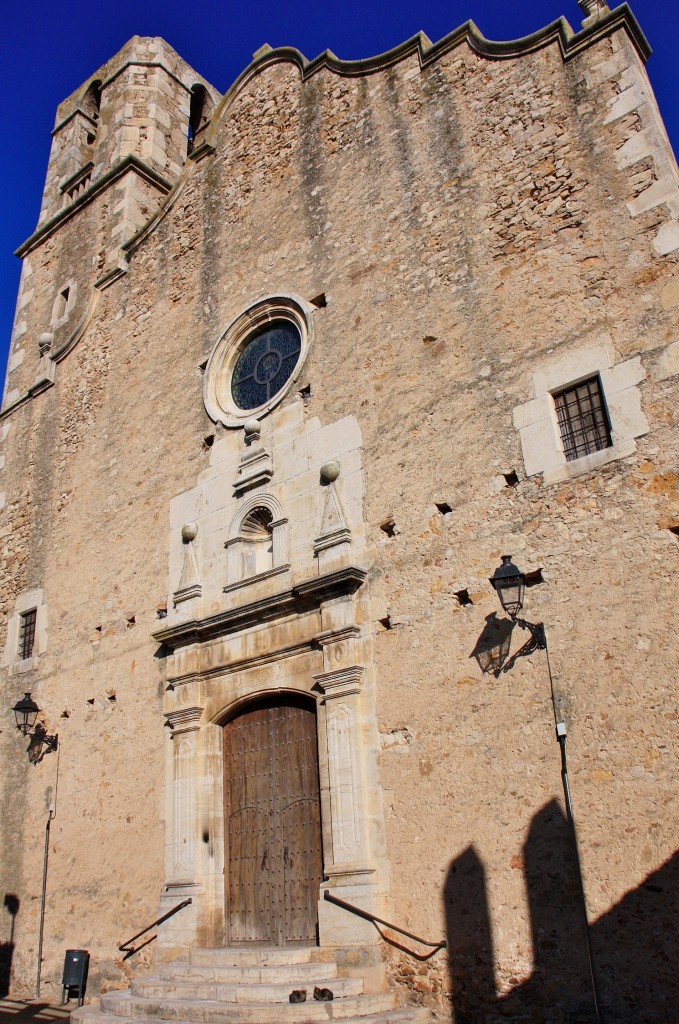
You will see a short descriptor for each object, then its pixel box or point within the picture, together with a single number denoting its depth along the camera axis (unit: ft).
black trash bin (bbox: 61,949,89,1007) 29.14
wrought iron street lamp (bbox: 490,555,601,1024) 22.07
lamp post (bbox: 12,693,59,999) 35.27
